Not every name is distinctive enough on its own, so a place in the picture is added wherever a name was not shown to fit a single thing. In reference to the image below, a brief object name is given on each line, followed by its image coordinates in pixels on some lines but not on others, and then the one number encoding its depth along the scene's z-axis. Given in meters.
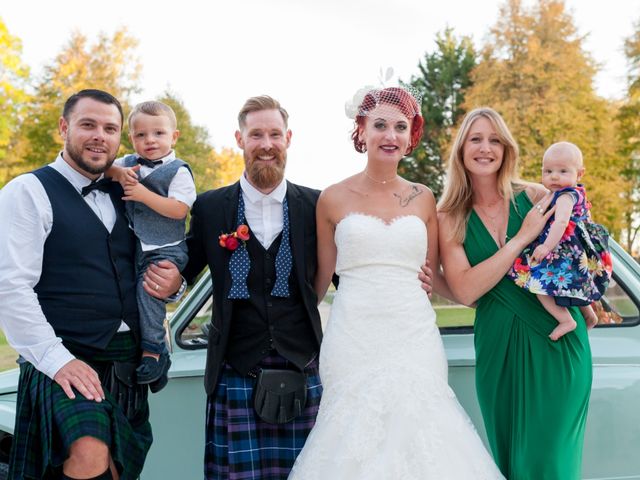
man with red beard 2.95
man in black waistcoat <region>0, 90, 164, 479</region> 2.49
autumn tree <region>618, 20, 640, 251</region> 21.50
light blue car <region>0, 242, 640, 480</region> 3.26
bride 2.63
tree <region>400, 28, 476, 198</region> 28.91
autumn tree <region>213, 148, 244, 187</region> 26.55
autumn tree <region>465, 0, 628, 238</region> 20.16
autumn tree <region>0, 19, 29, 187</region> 19.44
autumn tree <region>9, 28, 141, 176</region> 20.64
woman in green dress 2.73
